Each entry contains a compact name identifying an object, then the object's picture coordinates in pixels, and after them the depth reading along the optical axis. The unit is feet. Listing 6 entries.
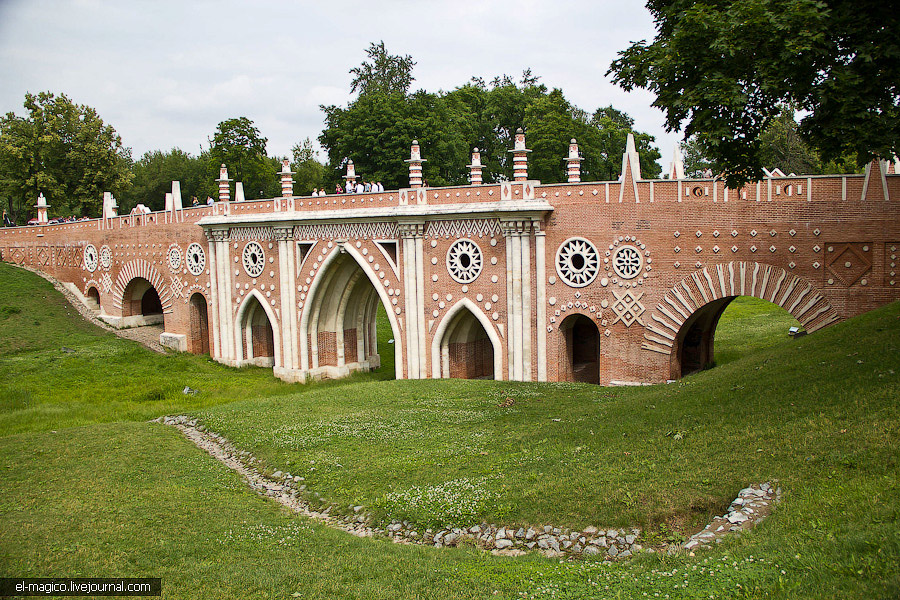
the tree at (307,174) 189.37
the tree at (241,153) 154.40
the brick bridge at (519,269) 56.70
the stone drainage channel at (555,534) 28.27
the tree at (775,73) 35.37
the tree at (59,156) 133.69
